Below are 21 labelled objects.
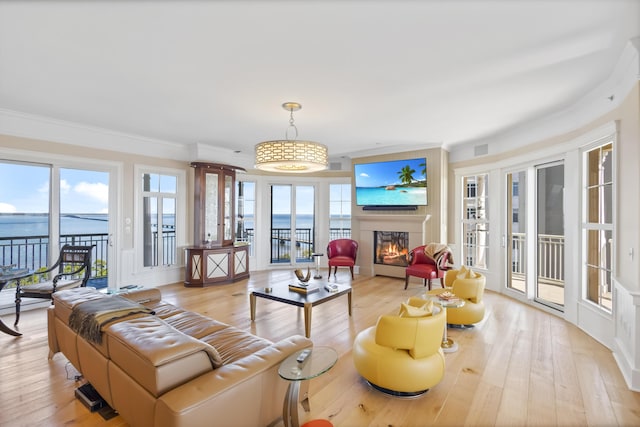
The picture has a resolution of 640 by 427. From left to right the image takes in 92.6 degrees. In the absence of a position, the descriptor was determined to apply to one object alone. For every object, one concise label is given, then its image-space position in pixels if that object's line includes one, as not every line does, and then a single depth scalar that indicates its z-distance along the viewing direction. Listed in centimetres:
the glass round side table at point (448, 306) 312
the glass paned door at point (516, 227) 523
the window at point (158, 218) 573
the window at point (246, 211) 713
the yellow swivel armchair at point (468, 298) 365
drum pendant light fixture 350
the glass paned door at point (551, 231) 557
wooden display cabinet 579
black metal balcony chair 369
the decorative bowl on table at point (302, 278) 397
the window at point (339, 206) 773
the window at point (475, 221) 573
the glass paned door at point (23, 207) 439
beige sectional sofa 144
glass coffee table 341
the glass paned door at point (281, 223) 773
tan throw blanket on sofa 191
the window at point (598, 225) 339
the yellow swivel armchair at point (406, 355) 225
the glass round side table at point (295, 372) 163
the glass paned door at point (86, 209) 496
